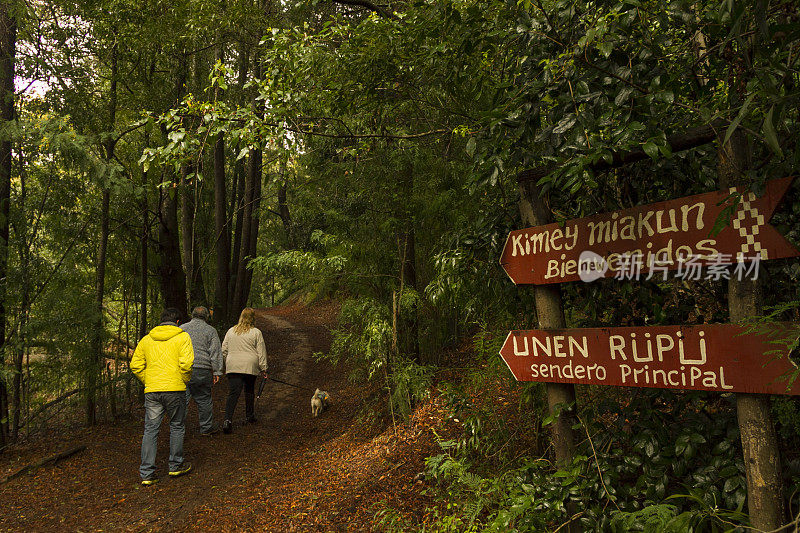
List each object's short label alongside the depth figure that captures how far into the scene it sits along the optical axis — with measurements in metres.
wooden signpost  2.50
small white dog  8.80
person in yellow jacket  6.15
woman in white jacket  8.09
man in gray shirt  7.44
